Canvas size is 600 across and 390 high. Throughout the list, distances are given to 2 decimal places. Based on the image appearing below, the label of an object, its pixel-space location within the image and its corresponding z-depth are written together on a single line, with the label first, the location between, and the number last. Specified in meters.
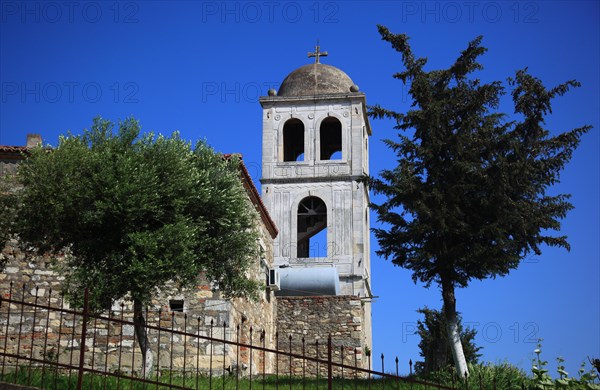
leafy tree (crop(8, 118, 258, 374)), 17.61
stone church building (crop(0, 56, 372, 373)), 35.43
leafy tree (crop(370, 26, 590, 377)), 21.78
